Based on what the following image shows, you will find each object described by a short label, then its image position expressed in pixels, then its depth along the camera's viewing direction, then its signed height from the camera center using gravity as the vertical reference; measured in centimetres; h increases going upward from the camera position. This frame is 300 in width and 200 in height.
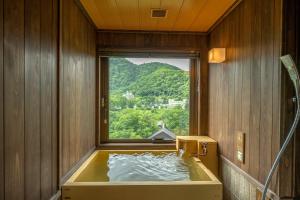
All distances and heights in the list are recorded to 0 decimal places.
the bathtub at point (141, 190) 151 -68
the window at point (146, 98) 276 +0
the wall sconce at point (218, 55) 213 +46
